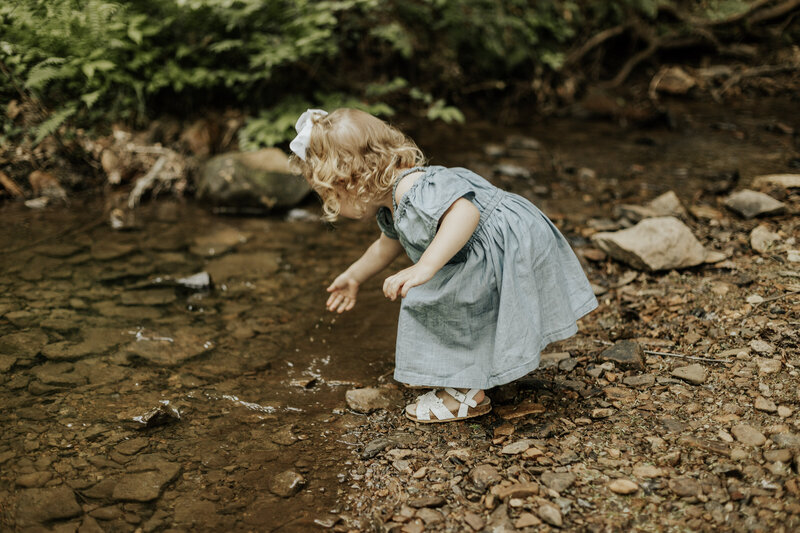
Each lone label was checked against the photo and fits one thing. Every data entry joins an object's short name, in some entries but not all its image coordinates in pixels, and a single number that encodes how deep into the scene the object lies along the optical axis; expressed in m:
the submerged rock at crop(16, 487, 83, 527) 2.11
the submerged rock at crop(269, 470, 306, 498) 2.29
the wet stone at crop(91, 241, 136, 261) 4.26
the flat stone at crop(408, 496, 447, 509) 2.14
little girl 2.47
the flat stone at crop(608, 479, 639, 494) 2.07
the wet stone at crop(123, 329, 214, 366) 3.19
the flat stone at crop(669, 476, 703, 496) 2.01
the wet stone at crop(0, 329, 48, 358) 3.09
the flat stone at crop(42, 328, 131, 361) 3.12
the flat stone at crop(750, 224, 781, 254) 3.64
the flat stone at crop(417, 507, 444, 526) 2.07
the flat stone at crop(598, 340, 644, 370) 2.82
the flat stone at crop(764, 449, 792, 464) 2.07
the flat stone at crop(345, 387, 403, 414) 2.80
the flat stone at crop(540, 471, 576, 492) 2.14
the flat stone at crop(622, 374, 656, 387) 2.70
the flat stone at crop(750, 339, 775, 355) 2.68
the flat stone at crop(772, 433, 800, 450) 2.12
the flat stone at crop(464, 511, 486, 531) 2.03
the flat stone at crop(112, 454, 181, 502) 2.26
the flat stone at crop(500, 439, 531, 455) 2.39
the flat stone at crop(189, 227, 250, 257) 4.46
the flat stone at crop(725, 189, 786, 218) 4.04
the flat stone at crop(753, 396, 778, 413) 2.33
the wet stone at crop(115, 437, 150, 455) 2.48
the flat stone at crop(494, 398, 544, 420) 2.65
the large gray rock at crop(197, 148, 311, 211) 5.20
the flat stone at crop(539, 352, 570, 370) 3.00
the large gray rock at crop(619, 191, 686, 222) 4.36
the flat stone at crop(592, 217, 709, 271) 3.59
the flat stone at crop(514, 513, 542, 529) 2.00
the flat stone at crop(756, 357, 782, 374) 2.56
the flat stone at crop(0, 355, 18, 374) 2.96
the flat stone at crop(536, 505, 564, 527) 1.98
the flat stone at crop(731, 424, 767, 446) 2.18
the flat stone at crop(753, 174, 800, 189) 4.36
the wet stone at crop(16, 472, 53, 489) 2.26
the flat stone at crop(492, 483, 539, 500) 2.12
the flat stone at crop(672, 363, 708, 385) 2.61
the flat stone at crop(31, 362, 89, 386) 2.91
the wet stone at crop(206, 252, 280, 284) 4.13
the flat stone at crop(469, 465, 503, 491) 2.22
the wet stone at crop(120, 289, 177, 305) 3.71
